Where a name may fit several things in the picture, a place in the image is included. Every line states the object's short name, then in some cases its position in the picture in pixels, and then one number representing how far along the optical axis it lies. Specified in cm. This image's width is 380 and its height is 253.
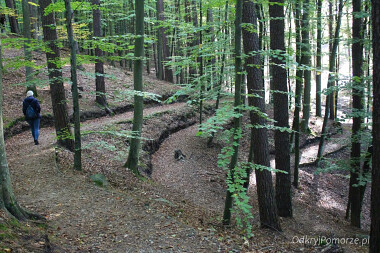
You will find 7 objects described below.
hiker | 972
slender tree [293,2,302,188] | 1182
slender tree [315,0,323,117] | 2270
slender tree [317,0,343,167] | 1192
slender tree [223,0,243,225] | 580
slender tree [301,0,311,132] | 1203
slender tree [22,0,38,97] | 1374
